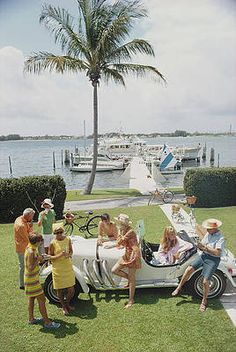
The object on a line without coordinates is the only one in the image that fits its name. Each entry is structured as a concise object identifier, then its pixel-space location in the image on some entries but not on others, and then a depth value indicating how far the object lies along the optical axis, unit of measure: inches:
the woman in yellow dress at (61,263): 234.2
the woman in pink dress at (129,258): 245.9
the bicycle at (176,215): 485.7
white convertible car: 251.0
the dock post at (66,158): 2586.6
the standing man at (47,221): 323.3
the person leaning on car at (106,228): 326.3
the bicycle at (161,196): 669.3
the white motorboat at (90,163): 2042.3
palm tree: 689.0
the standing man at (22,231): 270.8
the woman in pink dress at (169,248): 268.8
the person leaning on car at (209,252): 234.8
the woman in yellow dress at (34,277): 220.7
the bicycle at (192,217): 452.8
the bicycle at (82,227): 425.1
